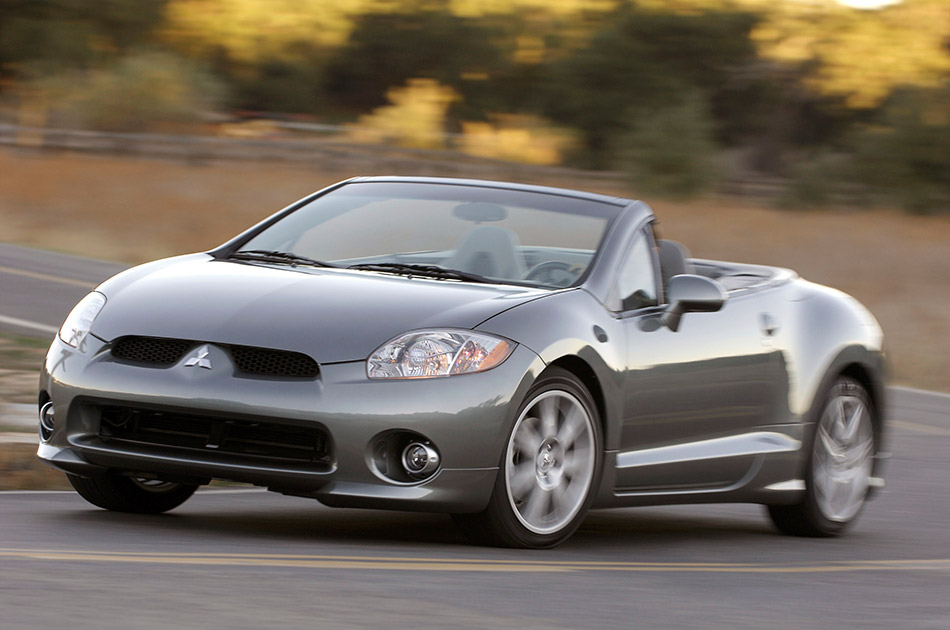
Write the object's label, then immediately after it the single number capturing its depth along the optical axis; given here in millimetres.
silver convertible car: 12055
